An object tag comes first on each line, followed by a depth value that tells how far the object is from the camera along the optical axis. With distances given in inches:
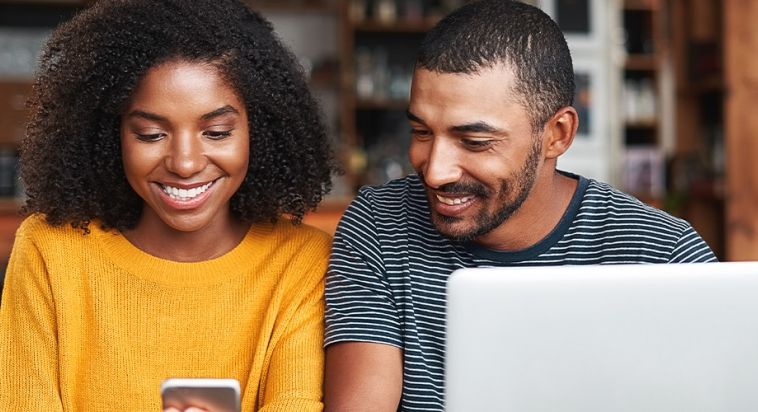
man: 52.1
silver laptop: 34.8
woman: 54.5
